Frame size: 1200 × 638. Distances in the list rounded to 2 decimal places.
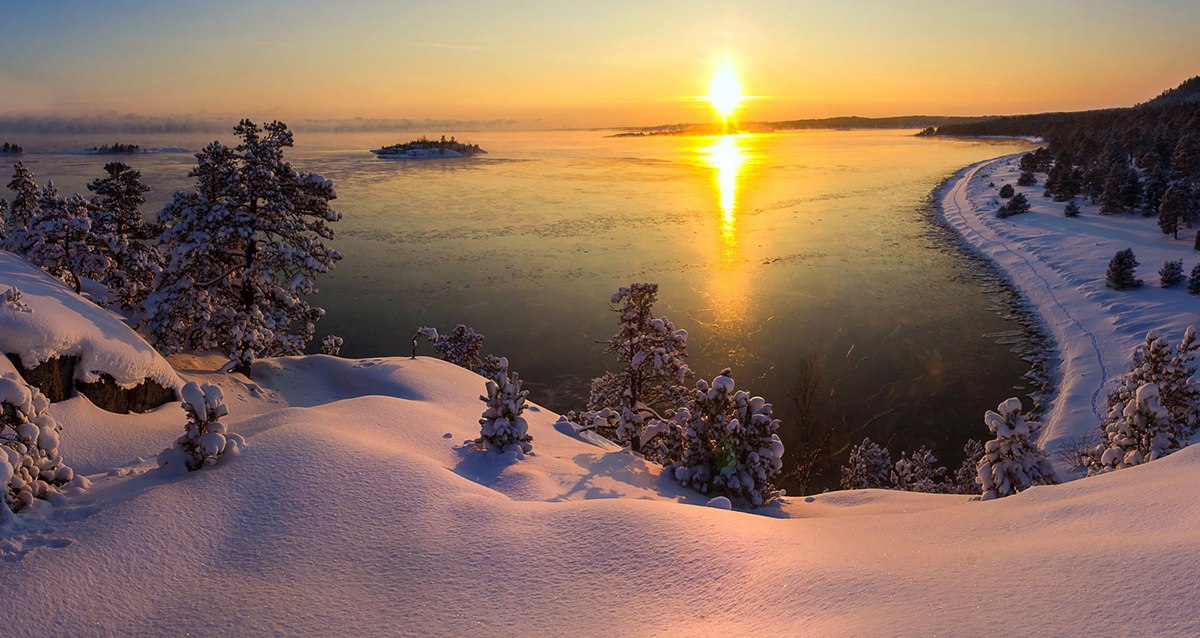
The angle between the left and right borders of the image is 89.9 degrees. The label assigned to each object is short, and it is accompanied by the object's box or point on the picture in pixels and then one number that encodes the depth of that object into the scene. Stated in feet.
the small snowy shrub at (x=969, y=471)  83.31
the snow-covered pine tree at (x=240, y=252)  65.51
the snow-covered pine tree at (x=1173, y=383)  65.05
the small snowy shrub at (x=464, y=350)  110.01
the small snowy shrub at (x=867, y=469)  87.56
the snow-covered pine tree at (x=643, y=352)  74.79
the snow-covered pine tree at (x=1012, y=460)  50.60
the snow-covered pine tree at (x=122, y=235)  84.38
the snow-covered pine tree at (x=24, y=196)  99.45
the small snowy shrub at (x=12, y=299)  44.16
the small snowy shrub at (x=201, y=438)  33.71
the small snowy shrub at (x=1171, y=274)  148.97
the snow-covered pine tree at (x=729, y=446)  52.03
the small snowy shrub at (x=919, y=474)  81.10
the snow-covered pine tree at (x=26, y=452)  27.81
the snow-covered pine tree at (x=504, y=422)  47.29
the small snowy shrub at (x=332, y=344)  103.30
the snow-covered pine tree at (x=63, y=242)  79.20
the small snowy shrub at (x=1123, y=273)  151.53
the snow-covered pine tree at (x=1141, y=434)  53.31
